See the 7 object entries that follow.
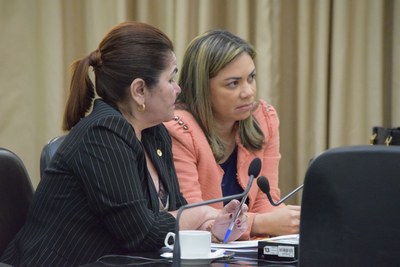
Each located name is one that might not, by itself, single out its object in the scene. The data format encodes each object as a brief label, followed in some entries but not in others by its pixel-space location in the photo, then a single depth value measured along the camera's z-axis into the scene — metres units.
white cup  5.08
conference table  5.06
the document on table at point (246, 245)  5.23
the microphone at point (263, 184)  5.16
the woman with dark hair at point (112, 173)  5.24
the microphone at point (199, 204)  4.87
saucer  5.06
